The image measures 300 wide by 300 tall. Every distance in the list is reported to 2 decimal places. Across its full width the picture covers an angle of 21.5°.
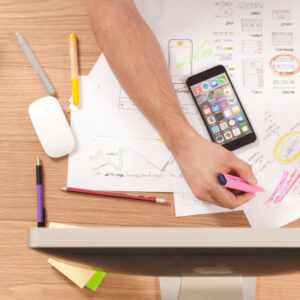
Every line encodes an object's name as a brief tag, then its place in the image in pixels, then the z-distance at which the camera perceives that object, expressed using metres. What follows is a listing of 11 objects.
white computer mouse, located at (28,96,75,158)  1.32
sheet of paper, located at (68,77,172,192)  1.31
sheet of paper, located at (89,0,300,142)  1.34
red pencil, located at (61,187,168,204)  1.30
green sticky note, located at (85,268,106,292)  1.28
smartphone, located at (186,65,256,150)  1.32
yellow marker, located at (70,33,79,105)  1.34
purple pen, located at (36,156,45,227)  1.30
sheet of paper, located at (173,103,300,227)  1.29
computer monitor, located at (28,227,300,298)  0.86
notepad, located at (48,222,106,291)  1.28
